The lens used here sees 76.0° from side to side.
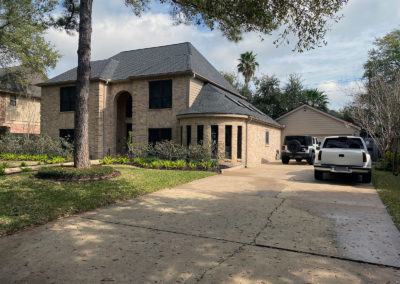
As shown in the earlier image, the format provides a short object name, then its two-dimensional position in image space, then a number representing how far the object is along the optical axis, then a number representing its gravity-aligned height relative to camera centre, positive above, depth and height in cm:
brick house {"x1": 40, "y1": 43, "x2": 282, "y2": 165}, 1652 +273
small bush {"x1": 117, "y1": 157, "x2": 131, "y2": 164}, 1577 -111
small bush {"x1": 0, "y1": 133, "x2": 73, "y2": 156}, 1845 -25
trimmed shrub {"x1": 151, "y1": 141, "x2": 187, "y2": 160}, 1546 -48
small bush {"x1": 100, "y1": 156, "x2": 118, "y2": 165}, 1554 -110
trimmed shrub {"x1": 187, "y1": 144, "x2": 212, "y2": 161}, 1450 -52
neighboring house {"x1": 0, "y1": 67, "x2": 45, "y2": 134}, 2750 +459
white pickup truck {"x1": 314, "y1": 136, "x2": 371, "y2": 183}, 959 -58
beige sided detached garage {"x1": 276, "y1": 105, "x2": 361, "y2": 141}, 2477 +199
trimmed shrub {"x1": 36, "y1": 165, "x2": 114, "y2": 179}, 901 -108
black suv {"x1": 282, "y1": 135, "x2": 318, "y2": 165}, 1859 -30
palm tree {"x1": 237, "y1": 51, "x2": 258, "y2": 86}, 4581 +1410
